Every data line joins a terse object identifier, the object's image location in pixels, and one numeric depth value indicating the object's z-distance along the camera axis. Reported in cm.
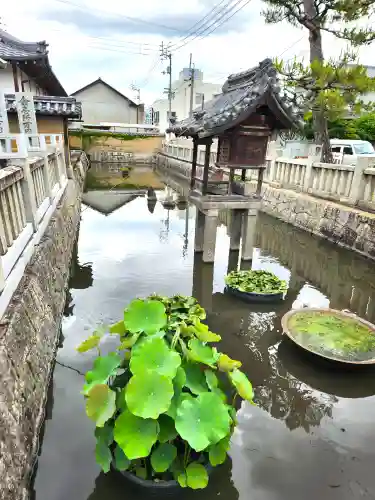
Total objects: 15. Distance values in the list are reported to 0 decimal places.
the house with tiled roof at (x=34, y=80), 1457
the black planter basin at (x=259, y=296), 711
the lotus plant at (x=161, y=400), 271
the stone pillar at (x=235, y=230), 960
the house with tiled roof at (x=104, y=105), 4562
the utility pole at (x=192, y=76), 3566
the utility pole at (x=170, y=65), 4101
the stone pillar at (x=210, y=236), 845
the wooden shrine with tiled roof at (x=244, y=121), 691
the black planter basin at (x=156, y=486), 306
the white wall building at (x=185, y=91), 4406
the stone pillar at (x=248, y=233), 877
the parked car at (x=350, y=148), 2014
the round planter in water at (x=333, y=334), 514
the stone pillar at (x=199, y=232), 952
